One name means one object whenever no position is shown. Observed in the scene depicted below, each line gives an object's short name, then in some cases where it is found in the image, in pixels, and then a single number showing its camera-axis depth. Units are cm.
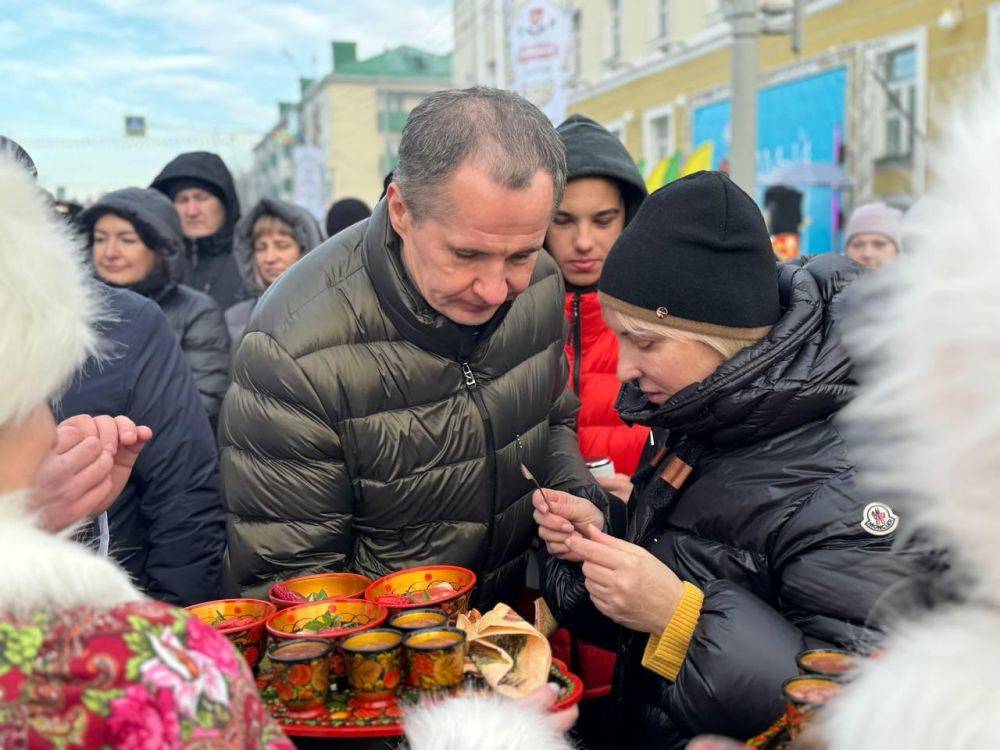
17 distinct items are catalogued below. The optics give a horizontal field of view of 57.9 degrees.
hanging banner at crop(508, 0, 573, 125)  871
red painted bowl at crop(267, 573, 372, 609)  166
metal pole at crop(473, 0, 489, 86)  2530
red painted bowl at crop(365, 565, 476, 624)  156
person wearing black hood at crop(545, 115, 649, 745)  276
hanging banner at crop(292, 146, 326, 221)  1784
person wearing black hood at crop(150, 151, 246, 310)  496
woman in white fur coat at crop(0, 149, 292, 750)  87
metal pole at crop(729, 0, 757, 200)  686
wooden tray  131
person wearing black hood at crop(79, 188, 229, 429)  368
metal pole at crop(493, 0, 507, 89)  2212
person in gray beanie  529
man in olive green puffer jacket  185
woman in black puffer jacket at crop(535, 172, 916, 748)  144
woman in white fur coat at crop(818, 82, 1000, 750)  78
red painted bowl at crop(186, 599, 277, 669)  145
